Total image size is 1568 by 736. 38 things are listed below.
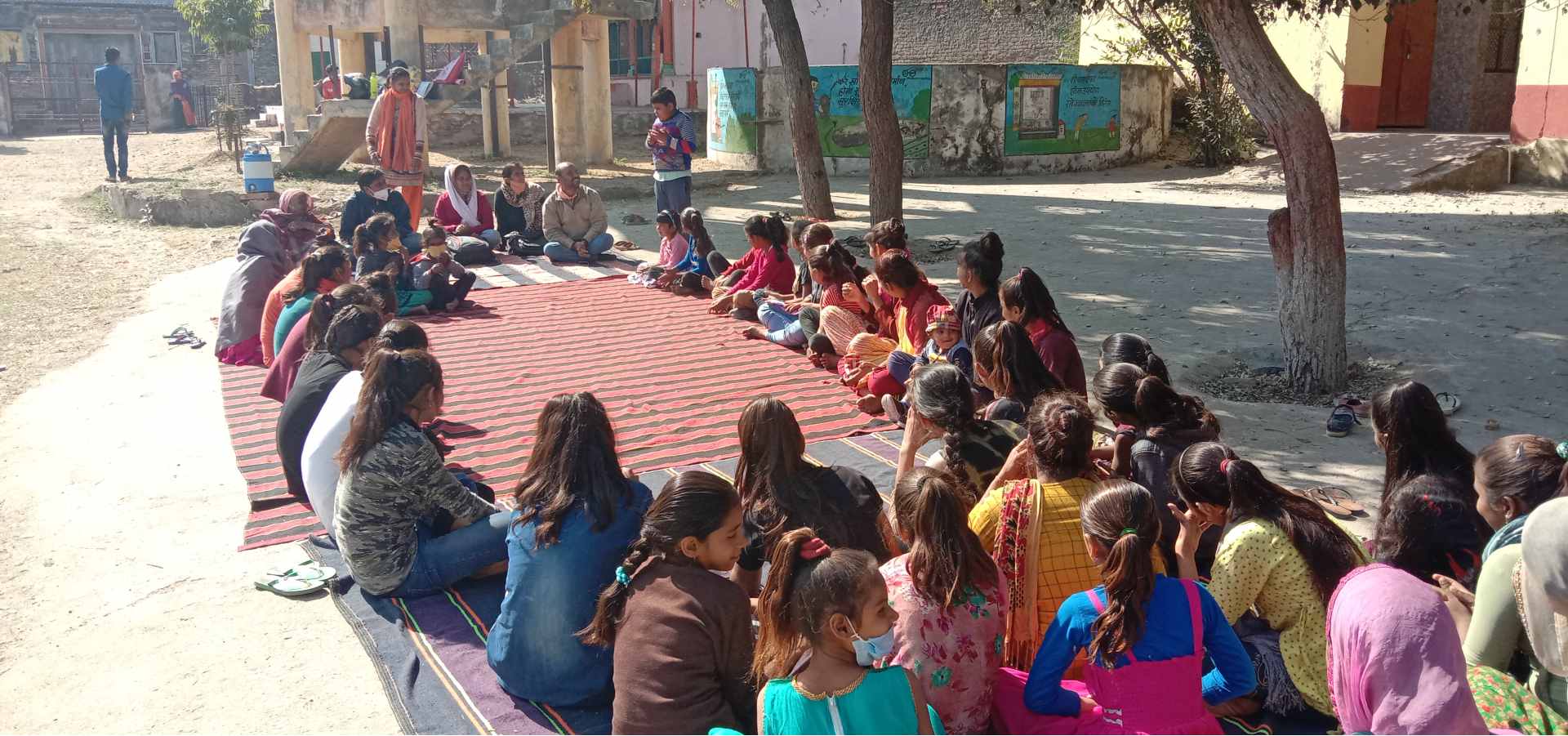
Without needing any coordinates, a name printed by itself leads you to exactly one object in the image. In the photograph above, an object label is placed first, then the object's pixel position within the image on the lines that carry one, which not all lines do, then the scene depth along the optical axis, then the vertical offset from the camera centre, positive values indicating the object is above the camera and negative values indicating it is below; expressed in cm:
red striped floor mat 554 -138
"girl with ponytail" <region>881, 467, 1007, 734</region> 275 -110
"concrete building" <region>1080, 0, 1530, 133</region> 1619 +111
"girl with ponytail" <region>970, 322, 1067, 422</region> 463 -90
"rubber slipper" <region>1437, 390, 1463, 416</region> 583 -128
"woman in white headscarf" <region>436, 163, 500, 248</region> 1089 -66
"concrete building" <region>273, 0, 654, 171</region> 1727 +135
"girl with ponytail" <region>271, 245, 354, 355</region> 635 -75
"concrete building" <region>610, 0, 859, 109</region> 2662 +225
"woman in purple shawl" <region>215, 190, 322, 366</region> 736 -94
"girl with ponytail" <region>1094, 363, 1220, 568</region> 374 -91
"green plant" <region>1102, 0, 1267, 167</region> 1736 +107
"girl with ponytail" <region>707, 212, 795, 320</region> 830 -93
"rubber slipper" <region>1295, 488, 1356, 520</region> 472 -145
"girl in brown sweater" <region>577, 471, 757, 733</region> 277 -114
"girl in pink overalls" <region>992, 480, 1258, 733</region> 260 -110
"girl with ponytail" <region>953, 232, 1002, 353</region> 585 -68
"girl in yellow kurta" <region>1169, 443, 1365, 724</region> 303 -108
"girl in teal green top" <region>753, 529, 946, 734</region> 237 -105
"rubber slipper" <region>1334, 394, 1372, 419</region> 602 -134
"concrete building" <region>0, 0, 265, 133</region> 2917 +225
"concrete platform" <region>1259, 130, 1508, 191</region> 1398 -16
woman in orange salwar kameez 1120 +4
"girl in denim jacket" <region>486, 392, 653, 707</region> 323 -112
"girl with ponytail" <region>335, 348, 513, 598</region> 381 -119
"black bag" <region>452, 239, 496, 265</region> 1040 -101
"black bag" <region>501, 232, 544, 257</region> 1103 -99
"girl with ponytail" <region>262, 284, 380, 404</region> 529 -92
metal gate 2859 +96
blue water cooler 1270 -33
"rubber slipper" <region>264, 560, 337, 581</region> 427 -157
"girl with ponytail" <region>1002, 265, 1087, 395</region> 517 -80
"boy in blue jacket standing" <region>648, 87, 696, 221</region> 1117 -4
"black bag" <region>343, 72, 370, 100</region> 1708 +75
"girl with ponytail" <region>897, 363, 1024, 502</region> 392 -96
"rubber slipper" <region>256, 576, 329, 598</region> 418 -158
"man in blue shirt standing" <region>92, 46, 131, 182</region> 1659 +52
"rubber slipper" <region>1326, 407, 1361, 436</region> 570 -134
